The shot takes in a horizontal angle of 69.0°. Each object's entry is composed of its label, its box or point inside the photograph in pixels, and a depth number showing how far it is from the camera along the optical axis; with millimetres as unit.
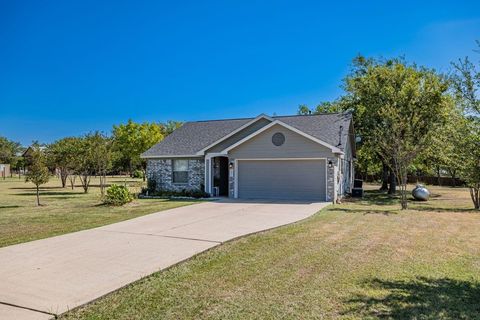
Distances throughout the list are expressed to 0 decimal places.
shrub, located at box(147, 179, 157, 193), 21031
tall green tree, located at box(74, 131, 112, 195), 23141
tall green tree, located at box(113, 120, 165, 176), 42719
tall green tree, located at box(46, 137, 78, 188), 24656
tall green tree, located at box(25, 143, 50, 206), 15852
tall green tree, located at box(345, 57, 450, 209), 15461
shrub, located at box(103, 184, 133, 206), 15281
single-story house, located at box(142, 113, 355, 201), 17047
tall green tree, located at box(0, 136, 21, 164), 60750
